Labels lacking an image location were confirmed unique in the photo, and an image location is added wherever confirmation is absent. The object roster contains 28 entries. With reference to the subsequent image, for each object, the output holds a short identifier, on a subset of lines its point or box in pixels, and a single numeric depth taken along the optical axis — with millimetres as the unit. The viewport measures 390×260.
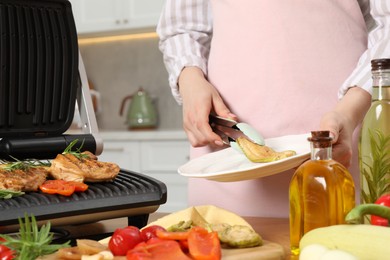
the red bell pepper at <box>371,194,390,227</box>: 1281
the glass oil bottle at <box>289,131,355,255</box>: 1322
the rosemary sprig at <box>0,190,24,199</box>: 1626
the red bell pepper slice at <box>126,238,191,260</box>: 1199
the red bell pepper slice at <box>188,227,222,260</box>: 1235
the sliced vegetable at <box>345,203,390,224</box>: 1190
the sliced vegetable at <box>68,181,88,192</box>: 1715
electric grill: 1928
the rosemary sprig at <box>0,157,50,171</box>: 1788
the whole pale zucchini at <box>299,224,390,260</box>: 1143
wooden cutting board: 1285
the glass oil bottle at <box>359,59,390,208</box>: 1433
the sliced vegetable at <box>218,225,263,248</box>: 1337
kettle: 4398
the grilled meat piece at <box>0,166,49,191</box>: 1673
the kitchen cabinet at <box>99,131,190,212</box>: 3959
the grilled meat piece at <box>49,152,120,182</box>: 1779
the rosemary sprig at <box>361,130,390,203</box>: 1448
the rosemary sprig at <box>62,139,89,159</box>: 1873
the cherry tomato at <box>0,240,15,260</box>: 1202
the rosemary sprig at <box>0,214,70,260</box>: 1225
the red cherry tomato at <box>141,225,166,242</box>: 1348
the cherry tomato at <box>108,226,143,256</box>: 1301
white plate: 1542
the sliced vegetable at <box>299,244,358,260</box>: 1046
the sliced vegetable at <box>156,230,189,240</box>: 1280
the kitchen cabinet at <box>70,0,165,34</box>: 4200
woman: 1987
